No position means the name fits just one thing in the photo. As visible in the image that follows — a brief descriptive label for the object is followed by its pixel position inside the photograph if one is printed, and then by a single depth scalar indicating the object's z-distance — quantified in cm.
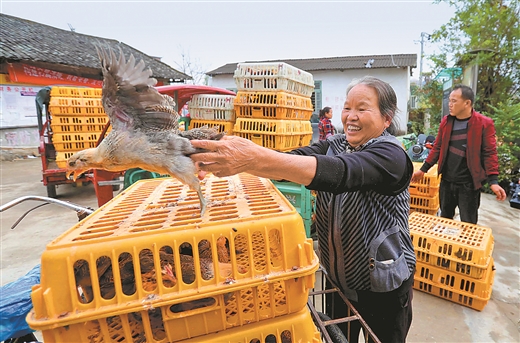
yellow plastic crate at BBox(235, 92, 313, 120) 401
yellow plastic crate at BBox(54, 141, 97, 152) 587
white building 1572
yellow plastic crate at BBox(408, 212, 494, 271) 299
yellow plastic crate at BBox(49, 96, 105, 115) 565
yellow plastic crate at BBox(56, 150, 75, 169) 578
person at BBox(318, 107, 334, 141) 677
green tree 873
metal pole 1753
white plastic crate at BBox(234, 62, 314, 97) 399
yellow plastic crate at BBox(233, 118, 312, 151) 402
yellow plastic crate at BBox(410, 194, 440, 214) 446
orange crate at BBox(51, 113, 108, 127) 573
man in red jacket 347
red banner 1170
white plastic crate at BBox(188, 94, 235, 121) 445
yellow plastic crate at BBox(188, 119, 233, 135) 446
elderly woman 120
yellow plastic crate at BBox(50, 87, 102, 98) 579
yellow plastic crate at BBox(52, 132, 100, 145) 577
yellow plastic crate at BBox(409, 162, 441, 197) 437
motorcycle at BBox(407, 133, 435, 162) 644
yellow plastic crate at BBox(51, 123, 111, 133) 577
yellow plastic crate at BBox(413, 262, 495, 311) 301
